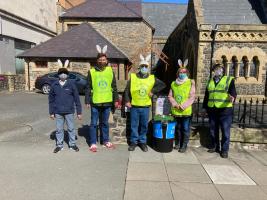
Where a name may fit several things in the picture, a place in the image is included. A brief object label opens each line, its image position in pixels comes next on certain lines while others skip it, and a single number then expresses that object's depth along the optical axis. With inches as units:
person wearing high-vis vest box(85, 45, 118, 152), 227.6
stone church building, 644.1
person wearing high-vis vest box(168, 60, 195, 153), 231.8
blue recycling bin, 235.2
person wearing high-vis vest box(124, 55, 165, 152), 230.7
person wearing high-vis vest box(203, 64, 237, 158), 226.1
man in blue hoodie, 226.7
